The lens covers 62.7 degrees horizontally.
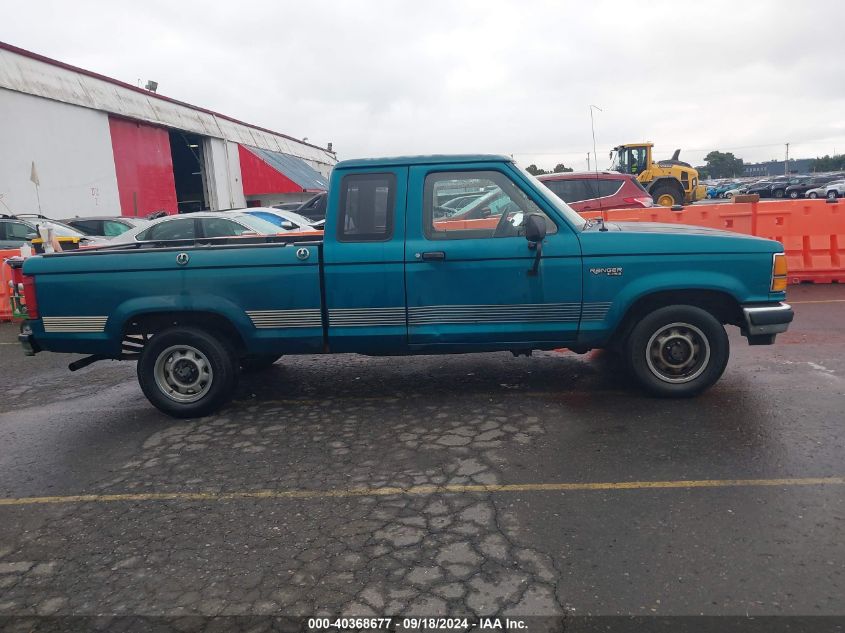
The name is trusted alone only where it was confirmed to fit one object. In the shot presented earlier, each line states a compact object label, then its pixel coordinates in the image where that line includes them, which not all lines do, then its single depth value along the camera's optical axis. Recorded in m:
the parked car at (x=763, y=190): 45.39
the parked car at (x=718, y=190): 55.08
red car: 14.86
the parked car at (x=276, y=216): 13.12
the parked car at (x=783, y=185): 44.03
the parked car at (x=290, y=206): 22.99
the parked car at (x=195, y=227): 11.85
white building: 19.50
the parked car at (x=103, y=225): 16.53
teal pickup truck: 5.22
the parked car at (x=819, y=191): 38.59
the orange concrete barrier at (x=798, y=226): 10.60
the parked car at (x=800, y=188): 41.97
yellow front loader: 26.50
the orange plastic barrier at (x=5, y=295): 11.31
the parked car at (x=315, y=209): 19.62
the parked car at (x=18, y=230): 14.89
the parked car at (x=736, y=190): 48.36
